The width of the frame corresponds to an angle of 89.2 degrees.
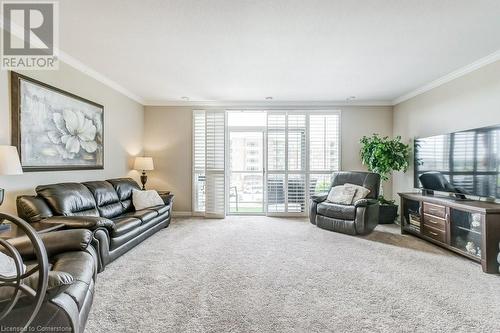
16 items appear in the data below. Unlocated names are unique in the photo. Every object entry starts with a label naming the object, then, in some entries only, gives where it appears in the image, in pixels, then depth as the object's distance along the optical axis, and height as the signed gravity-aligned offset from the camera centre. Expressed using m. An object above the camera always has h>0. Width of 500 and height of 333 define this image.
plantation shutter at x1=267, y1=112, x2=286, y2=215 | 5.69 -0.04
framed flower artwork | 2.78 +0.46
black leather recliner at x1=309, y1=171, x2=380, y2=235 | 4.16 -0.79
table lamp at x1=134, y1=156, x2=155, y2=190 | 5.06 +0.00
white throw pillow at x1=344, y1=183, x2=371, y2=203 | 4.54 -0.50
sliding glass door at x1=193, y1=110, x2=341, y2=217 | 5.63 +0.13
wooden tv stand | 2.78 -0.79
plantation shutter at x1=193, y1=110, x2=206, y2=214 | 5.74 +0.29
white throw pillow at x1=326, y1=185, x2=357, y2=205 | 4.55 -0.55
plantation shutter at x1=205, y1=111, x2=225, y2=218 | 5.60 +0.02
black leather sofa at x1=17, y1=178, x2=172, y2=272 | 2.69 -0.60
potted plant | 4.79 +0.12
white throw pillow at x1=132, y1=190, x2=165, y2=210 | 4.26 -0.61
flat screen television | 3.01 +0.04
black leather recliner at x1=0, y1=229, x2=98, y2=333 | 1.20 -0.70
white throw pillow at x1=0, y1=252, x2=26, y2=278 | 1.24 -0.53
